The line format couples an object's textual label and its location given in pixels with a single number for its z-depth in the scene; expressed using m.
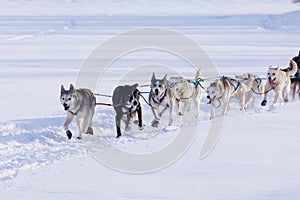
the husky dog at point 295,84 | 16.77
